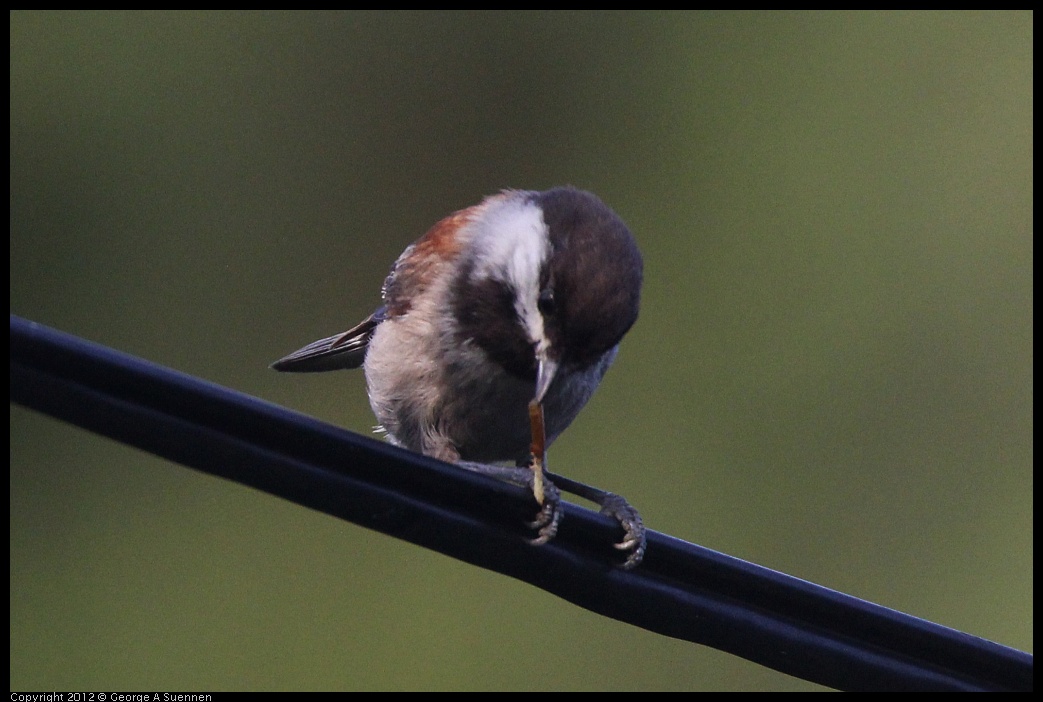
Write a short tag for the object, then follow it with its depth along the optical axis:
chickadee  6.96
